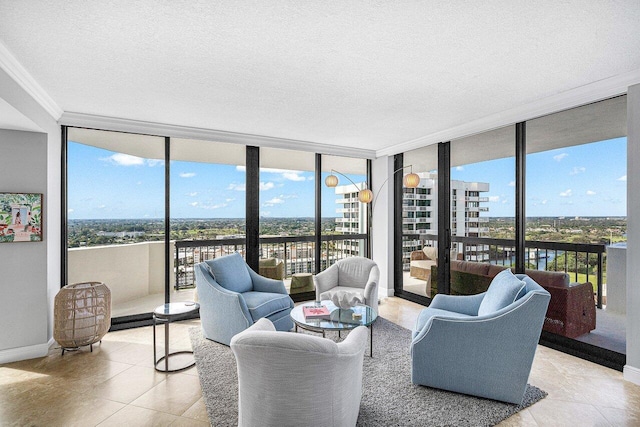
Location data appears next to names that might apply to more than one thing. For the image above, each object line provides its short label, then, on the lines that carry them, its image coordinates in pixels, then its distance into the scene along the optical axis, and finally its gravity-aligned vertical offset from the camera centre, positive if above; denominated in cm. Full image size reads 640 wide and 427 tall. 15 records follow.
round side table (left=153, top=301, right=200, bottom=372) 304 -97
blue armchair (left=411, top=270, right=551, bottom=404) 237 -100
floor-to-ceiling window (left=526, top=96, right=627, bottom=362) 312 +4
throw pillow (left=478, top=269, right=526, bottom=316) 259 -64
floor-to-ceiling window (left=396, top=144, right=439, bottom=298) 507 -16
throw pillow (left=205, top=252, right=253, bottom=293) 385 -71
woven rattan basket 336 -107
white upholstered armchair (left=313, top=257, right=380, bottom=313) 459 -90
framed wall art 323 -4
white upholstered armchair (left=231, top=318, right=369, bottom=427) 171 -89
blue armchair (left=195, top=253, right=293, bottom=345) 345 -97
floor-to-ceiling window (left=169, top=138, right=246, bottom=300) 463 +13
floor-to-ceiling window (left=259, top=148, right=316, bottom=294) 525 -4
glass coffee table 303 -102
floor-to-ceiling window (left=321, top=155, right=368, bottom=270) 577 +8
